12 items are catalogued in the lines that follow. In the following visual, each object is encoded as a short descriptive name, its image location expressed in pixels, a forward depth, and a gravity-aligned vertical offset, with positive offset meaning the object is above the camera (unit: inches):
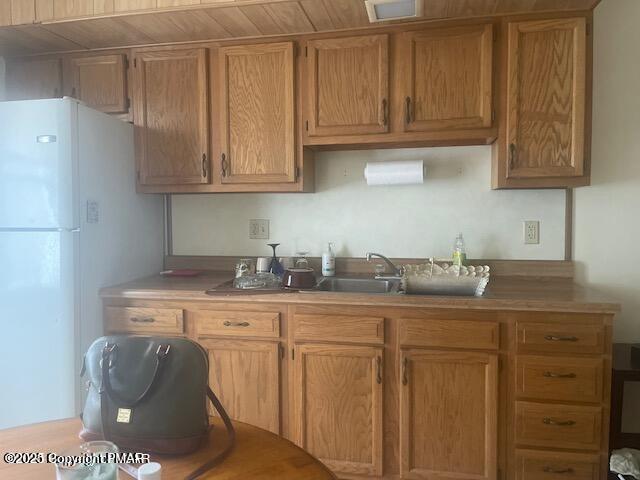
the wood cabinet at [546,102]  78.4 +20.6
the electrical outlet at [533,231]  91.4 -2.1
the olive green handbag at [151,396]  36.2 -14.4
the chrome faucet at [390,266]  93.0 -9.5
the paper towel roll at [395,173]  90.4 +9.5
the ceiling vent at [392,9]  72.6 +34.9
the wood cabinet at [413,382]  70.2 -26.6
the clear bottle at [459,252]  90.0 -6.5
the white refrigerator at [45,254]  76.4 -5.7
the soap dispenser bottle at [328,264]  95.8 -9.2
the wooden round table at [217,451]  32.8 -18.2
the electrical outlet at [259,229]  103.0 -1.9
